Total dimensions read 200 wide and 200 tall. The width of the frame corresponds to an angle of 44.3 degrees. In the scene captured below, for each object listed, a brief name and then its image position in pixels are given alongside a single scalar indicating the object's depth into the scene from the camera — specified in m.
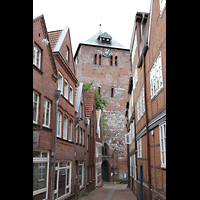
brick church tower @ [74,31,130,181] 43.12
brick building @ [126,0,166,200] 7.88
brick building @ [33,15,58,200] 9.19
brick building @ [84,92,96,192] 22.47
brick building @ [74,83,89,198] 16.72
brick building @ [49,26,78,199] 12.45
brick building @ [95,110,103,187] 28.38
